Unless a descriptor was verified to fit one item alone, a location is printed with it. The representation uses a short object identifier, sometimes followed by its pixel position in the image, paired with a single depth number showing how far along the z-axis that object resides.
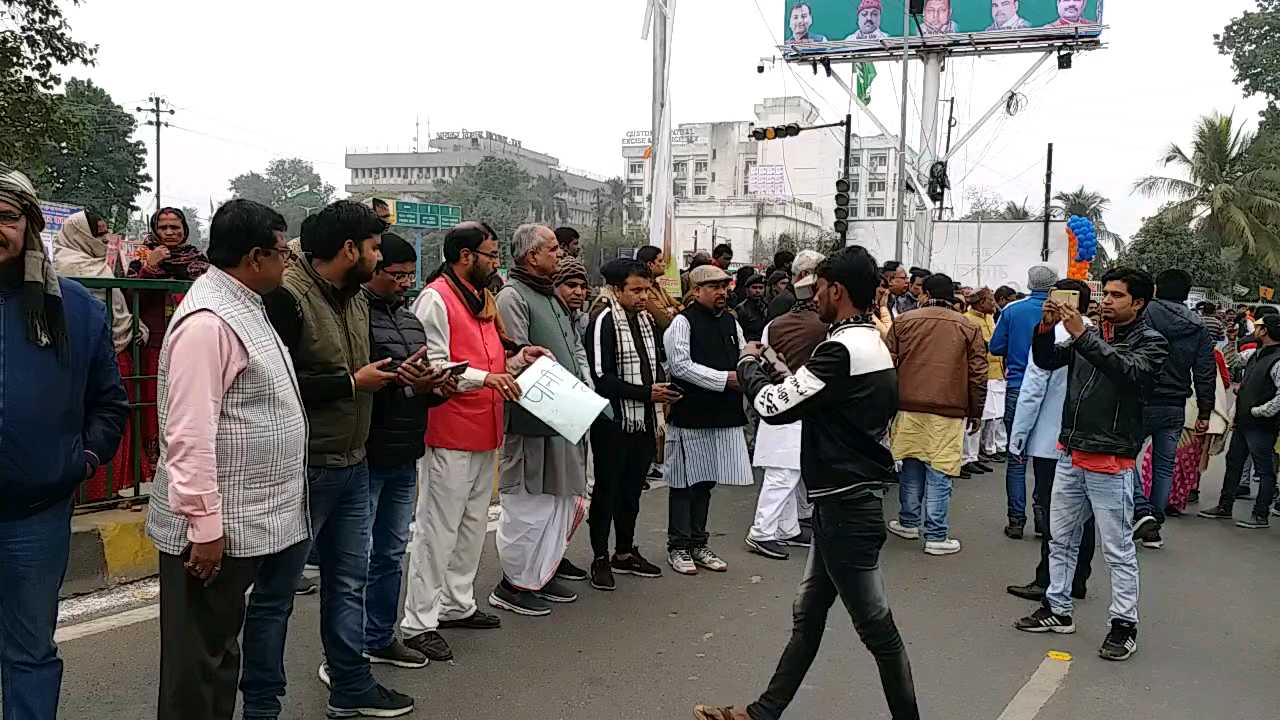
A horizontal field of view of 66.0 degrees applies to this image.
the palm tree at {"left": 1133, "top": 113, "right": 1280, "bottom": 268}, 32.16
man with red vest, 4.69
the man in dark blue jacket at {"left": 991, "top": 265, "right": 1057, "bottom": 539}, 7.67
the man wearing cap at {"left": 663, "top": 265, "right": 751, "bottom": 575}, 6.30
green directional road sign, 44.59
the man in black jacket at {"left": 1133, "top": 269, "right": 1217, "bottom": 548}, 7.74
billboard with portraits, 31.84
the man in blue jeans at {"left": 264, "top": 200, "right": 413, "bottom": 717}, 3.57
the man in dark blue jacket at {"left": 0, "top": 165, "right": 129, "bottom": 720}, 2.88
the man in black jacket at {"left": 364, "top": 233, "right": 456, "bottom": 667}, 4.19
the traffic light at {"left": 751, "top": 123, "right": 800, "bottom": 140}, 22.93
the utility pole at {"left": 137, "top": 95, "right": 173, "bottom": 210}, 48.03
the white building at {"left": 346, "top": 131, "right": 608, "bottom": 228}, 114.31
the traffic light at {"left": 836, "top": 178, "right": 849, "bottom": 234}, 19.75
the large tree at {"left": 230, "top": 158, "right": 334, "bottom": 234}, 101.31
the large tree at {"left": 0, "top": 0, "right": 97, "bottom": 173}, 17.20
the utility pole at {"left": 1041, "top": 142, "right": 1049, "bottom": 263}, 30.77
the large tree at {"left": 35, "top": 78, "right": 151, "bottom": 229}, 40.84
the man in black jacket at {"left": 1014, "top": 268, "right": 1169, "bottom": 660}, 5.00
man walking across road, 3.67
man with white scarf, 5.86
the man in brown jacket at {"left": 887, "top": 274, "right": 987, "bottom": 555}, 7.08
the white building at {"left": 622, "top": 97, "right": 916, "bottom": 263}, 71.00
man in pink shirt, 2.91
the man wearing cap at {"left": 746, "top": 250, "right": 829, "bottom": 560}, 6.38
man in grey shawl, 5.31
